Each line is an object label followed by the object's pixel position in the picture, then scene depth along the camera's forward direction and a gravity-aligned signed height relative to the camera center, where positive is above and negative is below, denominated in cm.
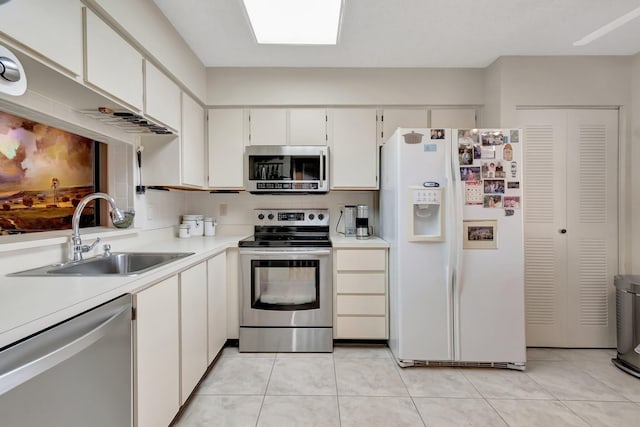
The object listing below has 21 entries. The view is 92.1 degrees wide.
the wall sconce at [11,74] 99 +46
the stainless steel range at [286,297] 246 -68
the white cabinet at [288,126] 282 +80
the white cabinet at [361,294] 251 -66
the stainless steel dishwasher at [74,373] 76 -47
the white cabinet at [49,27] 102 +68
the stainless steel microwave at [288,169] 270 +39
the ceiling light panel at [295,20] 180 +124
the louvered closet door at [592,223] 252 -10
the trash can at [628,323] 214 -80
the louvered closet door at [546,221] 253 -8
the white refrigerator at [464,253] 216 -29
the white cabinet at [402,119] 282 +86
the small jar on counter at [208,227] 299 -13
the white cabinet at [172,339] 129 -65
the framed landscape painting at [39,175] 151 +22
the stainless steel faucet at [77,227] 154 -7
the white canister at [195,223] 286 -9
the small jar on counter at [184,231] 275 -16
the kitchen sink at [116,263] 147 -27
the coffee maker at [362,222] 282 -9
